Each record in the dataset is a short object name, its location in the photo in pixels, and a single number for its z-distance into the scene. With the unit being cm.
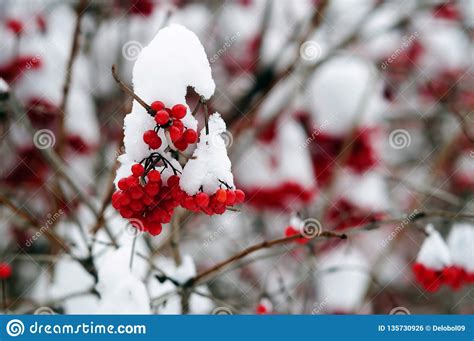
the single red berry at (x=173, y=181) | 145
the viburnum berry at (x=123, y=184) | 144
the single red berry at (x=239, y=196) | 145
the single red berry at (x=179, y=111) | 143
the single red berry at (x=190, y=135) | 143
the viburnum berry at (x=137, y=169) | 143
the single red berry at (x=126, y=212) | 145
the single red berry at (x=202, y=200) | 144
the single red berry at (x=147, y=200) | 144
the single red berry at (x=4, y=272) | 162
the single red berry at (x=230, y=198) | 144
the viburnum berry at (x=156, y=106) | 143
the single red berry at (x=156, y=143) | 143
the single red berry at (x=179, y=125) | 143
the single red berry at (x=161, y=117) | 142
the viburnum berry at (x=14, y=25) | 219
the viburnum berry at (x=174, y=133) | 142
